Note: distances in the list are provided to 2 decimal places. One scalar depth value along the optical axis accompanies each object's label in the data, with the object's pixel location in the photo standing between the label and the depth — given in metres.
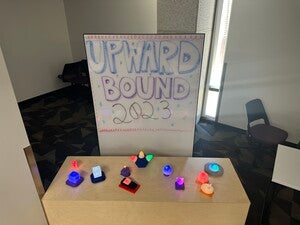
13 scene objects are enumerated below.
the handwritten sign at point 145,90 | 1.19
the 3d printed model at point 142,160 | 1.37
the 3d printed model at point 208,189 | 1.18
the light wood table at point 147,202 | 1.16
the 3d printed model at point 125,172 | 1.30
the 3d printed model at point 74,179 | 1.24
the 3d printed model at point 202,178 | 1.25
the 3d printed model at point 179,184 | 1.22
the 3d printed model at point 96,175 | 1.26
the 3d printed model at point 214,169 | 1.31
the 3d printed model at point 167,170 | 1.31
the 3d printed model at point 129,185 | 1.21
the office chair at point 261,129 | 2.40
